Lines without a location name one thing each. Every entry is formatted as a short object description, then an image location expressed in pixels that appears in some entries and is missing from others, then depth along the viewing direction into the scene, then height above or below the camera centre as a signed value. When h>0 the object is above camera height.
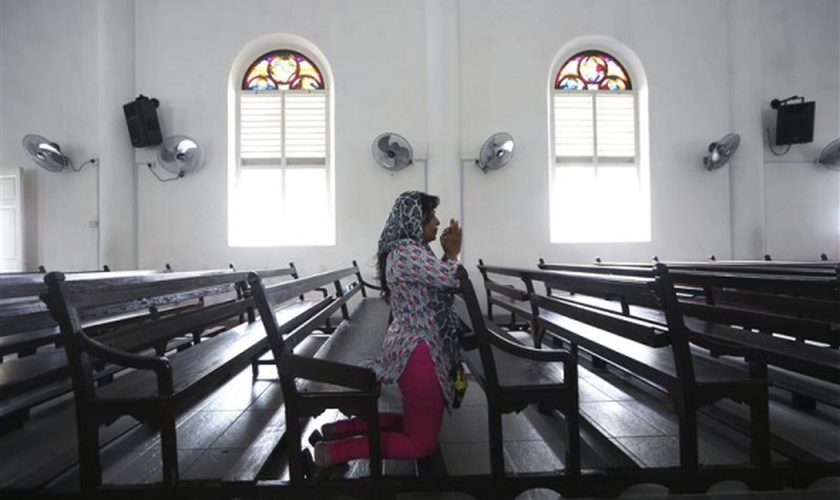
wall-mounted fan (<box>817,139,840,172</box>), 6.48 +1.46
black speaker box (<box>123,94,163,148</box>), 5.85 +1.91
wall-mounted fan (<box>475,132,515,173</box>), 5.92 +1.47
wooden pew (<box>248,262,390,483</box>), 1.48 -0.51
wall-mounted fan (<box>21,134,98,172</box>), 5.80 +1.48
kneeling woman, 1.59 -0.36
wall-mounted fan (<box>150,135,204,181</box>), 5.91 +1.45
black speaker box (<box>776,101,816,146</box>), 6.35 +1.95
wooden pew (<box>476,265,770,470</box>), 1.63 -0.51
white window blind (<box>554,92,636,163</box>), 6.73 +2.03
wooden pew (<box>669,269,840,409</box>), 1.85 -0.37
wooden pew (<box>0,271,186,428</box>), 2.00 -0.56
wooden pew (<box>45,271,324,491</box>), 1.49 -0.50
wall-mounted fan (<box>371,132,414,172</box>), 5.91 +1.47
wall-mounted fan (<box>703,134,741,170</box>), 6.17 +1.50
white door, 6.03 +0.55
